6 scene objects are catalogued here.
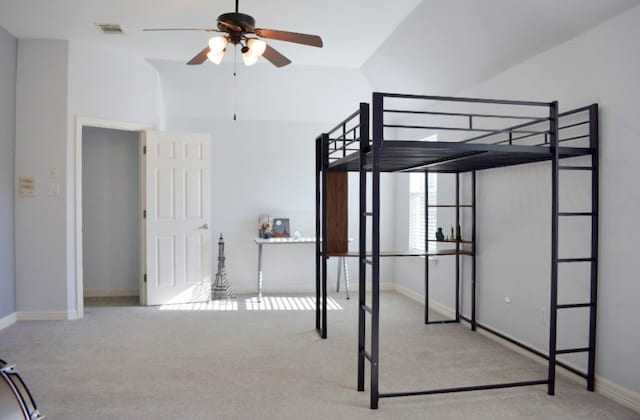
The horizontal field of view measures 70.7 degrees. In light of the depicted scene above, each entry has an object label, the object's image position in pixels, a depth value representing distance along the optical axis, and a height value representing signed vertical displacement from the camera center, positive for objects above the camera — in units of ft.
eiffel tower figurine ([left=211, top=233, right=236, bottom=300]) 19.85 -3.71
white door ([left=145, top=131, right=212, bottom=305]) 18.34 -0.66
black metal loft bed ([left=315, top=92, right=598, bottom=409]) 9.25 +1.03
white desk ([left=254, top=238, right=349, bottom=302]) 19.42 -1.80
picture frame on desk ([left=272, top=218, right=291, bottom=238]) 20.84 -1.21
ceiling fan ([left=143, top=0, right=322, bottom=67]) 9.89 +3.80
